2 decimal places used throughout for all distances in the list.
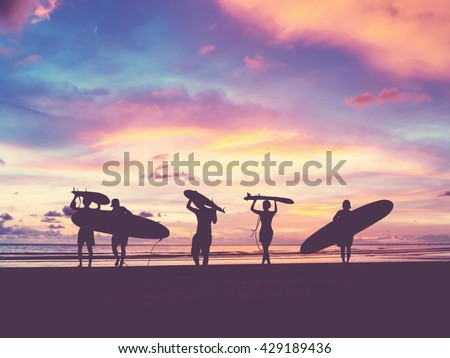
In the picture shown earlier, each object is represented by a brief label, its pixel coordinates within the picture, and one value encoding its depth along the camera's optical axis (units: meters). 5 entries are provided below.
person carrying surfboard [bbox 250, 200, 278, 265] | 15.80
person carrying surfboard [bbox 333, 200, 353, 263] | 16.19
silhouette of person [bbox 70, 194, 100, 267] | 14.81
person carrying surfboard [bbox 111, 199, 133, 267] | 15.19
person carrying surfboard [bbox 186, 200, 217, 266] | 14.41
